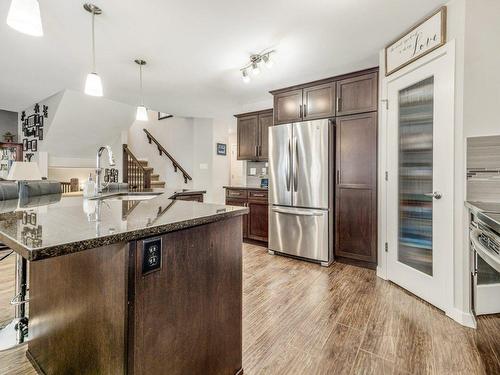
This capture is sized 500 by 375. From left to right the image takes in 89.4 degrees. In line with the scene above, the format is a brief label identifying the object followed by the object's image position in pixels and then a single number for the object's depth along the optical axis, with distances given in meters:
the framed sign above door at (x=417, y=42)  2.04
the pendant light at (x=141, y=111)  3.03
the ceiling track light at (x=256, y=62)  2.81
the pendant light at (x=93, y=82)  2.09
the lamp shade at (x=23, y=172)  2.76
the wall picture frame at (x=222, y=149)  6.31
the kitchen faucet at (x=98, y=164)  2.02
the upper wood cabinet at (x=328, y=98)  2.95
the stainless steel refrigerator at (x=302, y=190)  3.11
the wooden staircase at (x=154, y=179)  6.31
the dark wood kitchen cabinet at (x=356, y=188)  2.94
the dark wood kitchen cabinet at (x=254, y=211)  3.92
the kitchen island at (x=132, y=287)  0.84
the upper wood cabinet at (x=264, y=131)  4.21
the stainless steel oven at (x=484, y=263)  1.30
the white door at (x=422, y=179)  2.02
